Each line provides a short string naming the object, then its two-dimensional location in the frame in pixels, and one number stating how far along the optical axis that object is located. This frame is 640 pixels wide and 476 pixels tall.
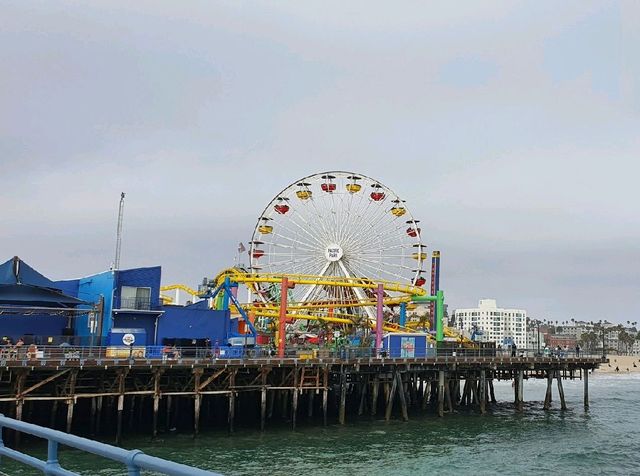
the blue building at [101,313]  42.28
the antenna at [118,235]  48.95
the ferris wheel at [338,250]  69.19
